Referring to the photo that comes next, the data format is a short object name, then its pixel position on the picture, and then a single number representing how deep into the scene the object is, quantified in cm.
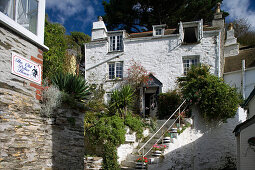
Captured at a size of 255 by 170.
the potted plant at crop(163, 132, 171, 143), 1050
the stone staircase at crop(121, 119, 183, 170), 964
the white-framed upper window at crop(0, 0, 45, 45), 501
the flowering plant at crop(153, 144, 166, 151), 1003
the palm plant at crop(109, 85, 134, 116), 1220
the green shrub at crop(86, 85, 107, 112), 1511
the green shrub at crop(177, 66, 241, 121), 1179
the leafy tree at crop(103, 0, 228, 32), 2309
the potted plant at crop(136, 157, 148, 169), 930
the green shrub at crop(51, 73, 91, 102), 825
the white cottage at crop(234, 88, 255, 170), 750
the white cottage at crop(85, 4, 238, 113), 1647
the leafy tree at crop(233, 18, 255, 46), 2717
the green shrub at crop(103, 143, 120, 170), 954
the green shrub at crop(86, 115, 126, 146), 998
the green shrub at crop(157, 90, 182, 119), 1441
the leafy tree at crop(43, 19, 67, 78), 1259
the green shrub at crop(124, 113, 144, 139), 1112
